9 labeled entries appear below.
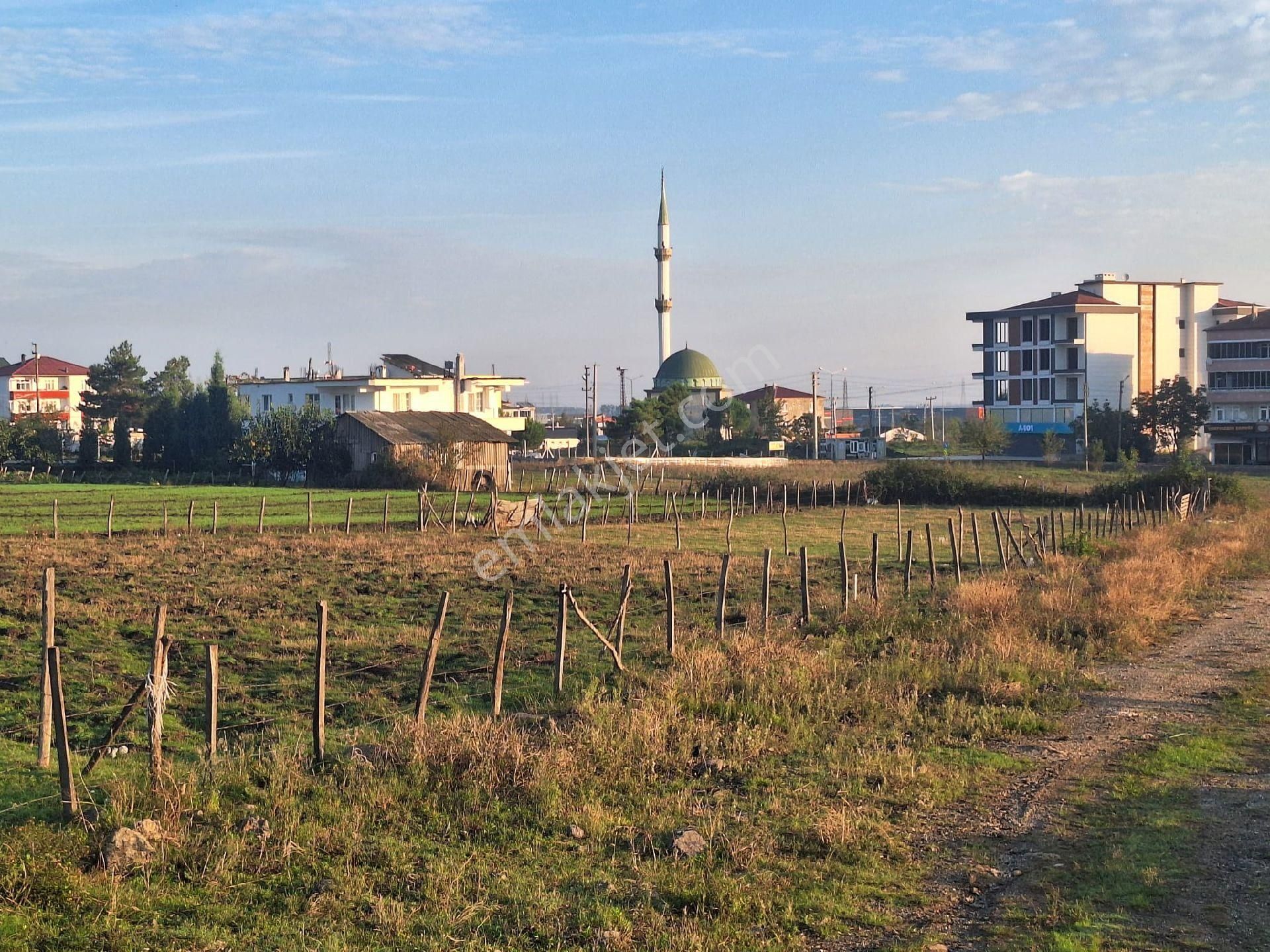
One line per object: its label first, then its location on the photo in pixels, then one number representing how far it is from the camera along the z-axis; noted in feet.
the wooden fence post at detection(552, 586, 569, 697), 42.01
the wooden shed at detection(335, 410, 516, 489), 200.64
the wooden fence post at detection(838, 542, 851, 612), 62.03
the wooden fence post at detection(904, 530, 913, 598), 71.77
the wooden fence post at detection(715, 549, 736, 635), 52.85
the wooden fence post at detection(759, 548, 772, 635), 56.44
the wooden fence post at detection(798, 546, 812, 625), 58.44
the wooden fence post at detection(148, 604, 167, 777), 30.78
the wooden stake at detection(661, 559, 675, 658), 49.60
